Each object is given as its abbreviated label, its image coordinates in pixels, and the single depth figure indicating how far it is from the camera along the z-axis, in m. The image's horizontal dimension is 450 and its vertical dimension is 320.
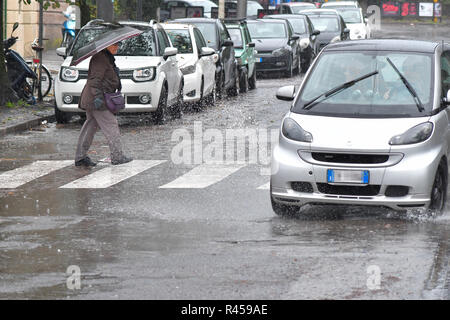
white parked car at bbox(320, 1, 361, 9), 47.84
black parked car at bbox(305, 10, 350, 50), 38.75
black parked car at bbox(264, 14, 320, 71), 35.88
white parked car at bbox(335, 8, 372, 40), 43.41
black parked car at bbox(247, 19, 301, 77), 32.47
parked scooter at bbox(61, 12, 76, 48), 35.06
